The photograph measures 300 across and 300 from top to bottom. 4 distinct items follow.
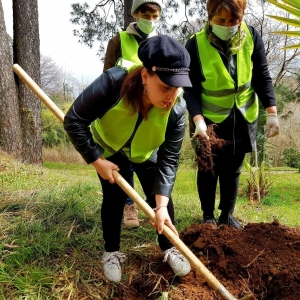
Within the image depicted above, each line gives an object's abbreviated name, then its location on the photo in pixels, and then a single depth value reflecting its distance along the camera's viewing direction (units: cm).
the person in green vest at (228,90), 240
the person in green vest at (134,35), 264
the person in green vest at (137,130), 160
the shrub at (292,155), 1397
